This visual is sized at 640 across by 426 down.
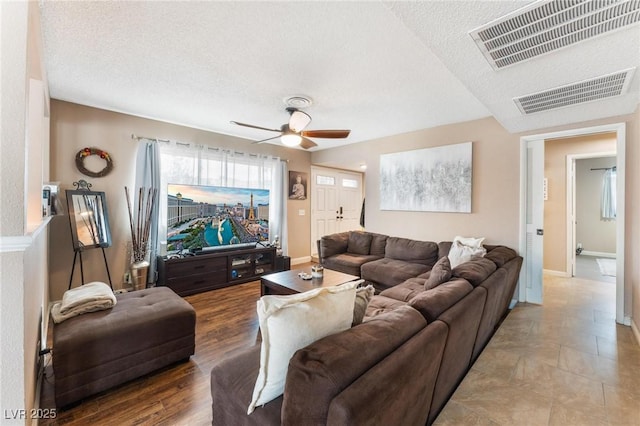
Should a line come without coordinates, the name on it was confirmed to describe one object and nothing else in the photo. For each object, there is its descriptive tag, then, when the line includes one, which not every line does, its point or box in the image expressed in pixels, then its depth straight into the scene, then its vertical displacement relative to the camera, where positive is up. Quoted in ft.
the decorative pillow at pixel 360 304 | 4.63 -1.60
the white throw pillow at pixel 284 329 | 3.53 -1.56
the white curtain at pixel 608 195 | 19.83 +1.42
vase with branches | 11.97 -0.84
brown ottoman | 5.67 -3.06
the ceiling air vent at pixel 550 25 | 4.36 +3.34
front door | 21.06 +1.02
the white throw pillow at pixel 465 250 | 10.12 -1.42
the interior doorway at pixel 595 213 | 20.04 +0.07
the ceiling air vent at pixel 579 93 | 6.74 +3.39
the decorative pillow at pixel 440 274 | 6.77 -1.56
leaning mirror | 10.57 -0.27
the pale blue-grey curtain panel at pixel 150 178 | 12.57 +1.64
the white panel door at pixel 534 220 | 11.47 -0.27
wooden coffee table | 9.17 -2.48
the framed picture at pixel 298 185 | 18.94 +1.98
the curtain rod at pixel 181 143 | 12.59 +3.58
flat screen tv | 13.47 -0.27
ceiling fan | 10.00 +3.11
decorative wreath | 11.27 +2.24
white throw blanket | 6.40 -2.24
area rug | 16.02 -3.41
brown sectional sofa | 2.90 -1.92
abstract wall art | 13.00 +1.80
